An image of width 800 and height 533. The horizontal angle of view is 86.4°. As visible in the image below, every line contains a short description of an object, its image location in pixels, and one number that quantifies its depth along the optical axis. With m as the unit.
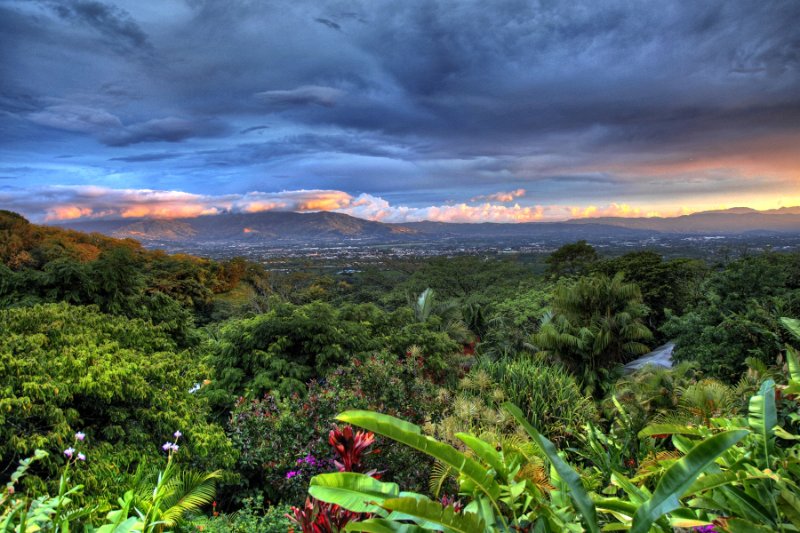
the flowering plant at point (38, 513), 2.23
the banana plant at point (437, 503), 1.33
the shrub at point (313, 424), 4.22
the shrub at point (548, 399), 6.11
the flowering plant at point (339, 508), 1.64
